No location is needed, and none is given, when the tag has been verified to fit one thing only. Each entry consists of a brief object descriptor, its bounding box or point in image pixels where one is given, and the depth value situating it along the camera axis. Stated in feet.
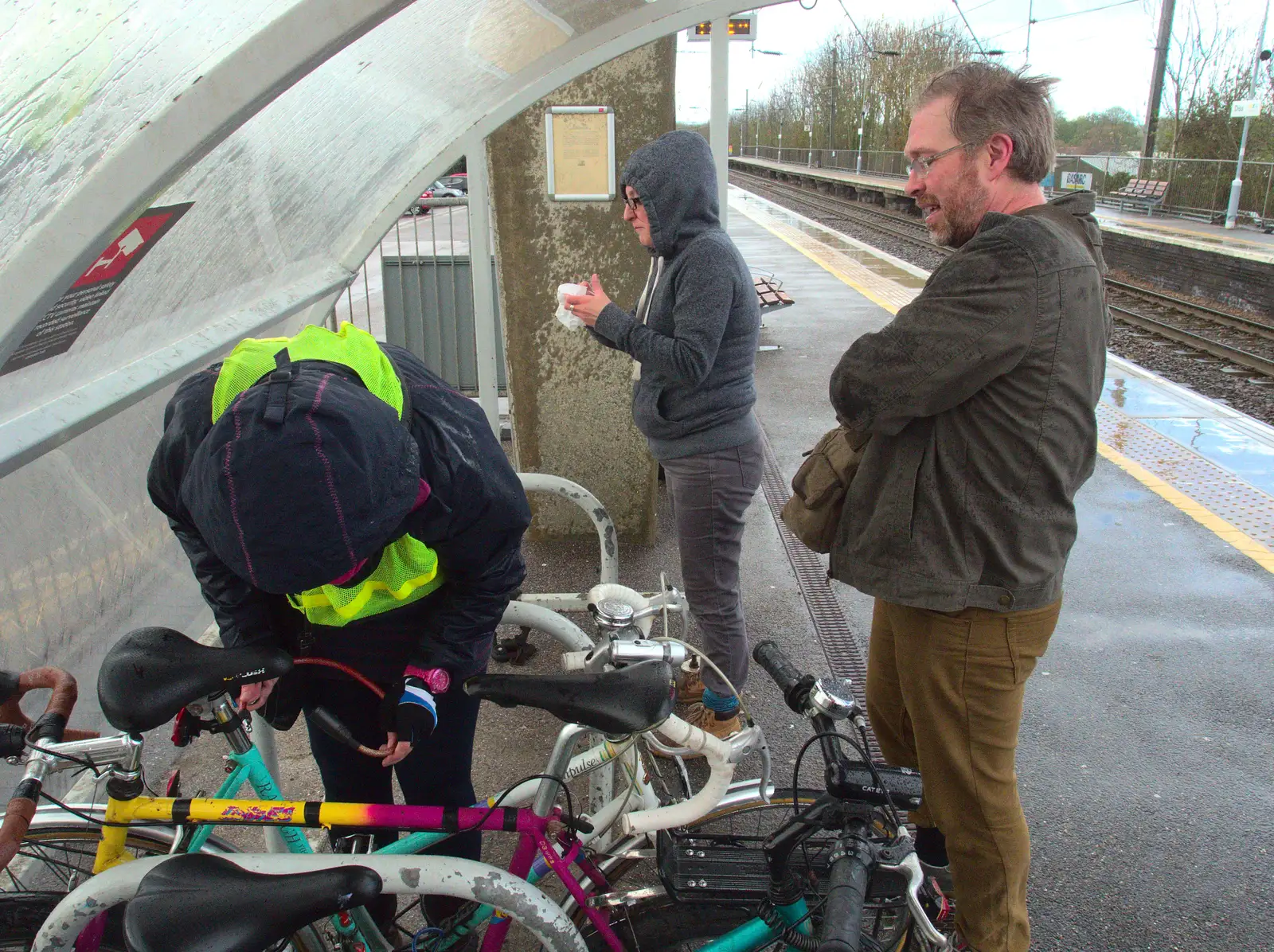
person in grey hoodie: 9.19
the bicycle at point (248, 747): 5.38
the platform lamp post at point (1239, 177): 67.77
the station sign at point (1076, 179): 93.83
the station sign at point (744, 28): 30.45
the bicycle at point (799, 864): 5.99
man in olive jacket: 6.03
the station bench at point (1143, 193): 83.35
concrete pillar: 13.70
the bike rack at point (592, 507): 9.98
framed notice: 13.71
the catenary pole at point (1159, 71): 83.56
